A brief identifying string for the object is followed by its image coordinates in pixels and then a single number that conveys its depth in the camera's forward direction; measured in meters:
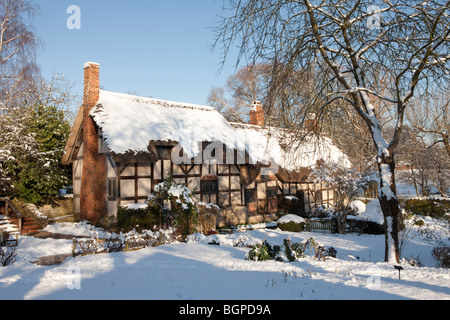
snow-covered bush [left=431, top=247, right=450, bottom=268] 8.98
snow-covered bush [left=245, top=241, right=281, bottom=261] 8.22
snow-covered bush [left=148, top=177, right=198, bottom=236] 12.56
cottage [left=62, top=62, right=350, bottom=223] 15.28
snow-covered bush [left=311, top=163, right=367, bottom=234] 16.95
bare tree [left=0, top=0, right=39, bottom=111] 13.64
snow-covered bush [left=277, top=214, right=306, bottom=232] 16.78
